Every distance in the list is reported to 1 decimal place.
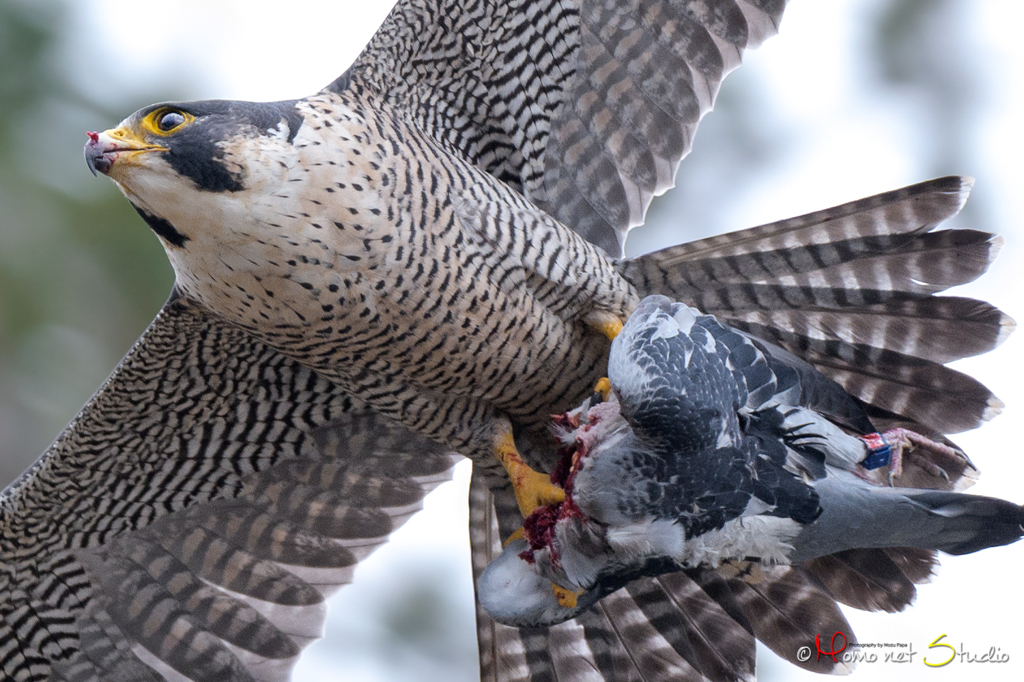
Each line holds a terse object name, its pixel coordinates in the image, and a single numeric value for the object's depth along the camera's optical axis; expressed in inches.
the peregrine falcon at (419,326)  300.2
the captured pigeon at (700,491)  261.3
